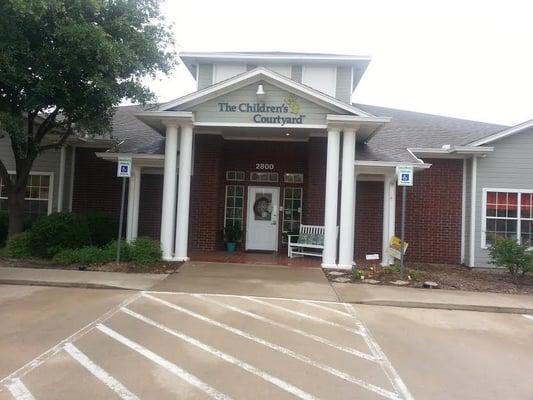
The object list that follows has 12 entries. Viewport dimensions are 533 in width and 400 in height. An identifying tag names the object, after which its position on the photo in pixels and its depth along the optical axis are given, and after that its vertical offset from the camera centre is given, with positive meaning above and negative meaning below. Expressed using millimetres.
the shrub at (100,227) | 13633 -522
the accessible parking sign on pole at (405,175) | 10711 +1064
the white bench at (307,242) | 13672 -685
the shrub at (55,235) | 12141 -693
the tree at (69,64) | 10391 +3386
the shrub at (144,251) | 11758 -998
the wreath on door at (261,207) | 15602 +306
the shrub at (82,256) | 11586 -1173
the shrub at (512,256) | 11141 -696
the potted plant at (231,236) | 15008 -662
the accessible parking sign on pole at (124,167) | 11344 +1032
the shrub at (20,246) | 12211 -1035
